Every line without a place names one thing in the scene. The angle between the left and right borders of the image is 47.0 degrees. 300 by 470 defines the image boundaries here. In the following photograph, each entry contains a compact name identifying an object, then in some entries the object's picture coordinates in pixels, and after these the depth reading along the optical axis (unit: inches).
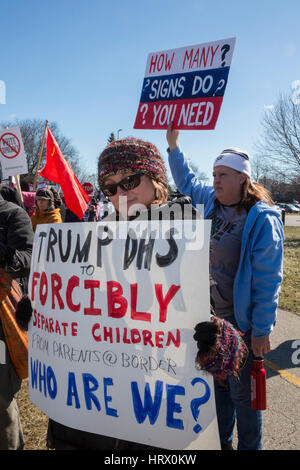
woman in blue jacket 79.4
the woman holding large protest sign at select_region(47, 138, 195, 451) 56.6
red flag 159.0
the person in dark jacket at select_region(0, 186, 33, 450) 78.7
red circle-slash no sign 205.9
